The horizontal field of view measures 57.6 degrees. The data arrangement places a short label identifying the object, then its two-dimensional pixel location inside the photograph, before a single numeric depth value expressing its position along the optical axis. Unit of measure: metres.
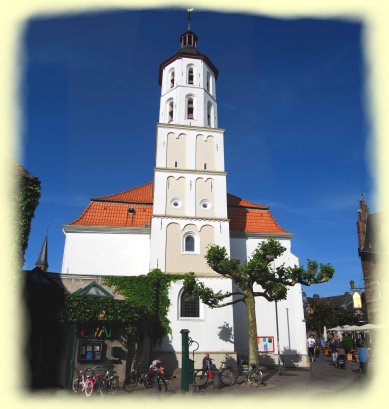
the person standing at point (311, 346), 29.28
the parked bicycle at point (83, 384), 12.64
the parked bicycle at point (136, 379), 14.34
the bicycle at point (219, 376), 14.48
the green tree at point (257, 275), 17.09
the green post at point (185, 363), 12.92
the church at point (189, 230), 21.42
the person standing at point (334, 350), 24.62
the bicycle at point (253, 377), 14.75
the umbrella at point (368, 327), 24.25
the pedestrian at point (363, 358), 17.16
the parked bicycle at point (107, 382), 12.79
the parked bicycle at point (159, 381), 12.84
